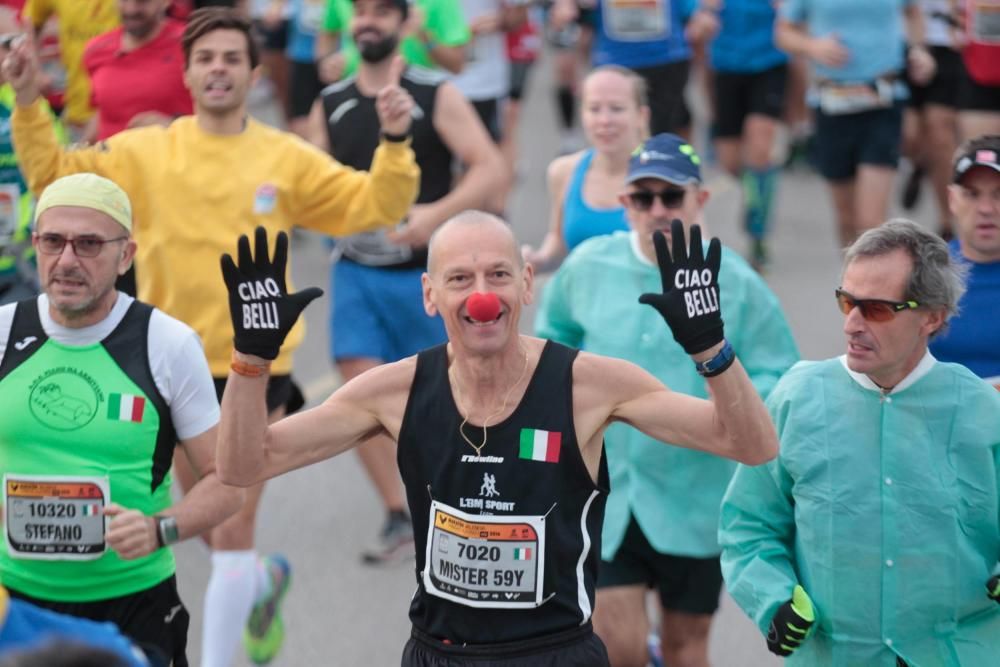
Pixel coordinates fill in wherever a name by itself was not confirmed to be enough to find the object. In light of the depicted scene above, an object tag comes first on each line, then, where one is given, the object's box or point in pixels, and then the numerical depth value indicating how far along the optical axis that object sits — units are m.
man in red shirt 14.73
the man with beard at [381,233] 14.95
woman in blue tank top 14.12
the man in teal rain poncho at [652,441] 11.14
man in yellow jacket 12.41
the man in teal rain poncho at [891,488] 8.55
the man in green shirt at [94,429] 9.48
